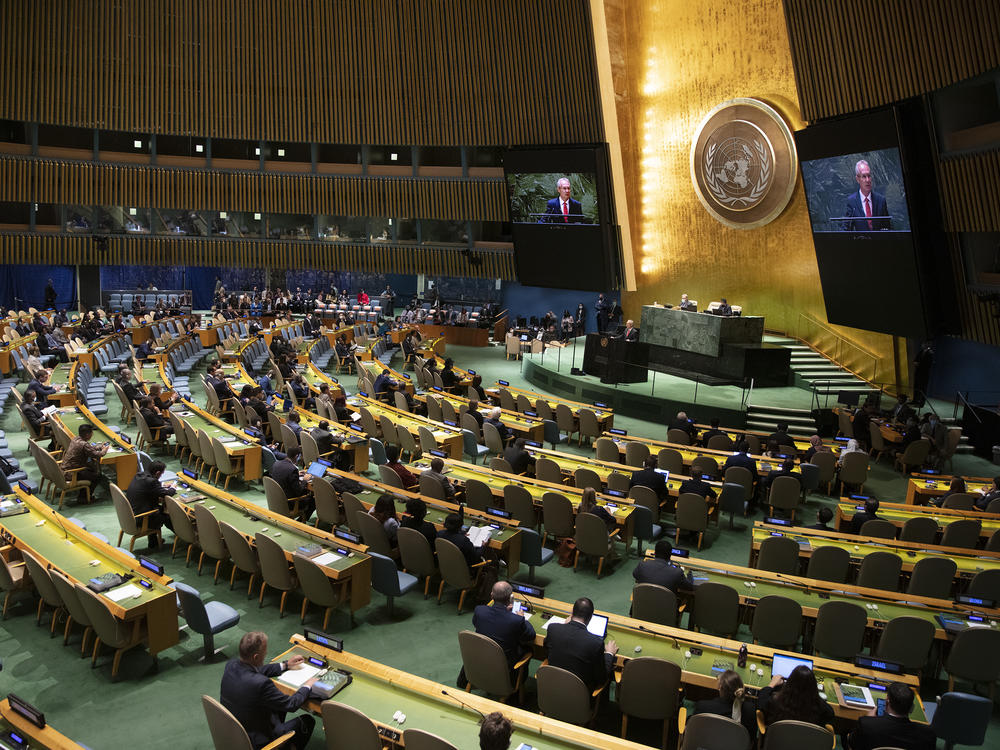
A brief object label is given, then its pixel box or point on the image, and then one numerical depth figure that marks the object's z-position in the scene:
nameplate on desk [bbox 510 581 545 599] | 6.29
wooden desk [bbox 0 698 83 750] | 4.18
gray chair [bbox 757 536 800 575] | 7.81
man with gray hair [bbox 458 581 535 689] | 5.73
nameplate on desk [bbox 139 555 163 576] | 6.62
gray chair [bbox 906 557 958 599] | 7.39
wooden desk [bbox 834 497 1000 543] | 9.12
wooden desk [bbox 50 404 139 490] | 10.18
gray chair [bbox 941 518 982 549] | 8.51
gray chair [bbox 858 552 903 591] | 7.48
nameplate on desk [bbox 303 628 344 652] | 5.31
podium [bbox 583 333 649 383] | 18.11
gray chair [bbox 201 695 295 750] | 4.41
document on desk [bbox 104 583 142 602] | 6.26
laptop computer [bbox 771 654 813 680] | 5.35
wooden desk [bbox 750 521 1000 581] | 7.76
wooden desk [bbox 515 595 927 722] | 5.32
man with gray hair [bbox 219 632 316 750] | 4.77
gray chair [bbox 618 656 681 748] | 5.27
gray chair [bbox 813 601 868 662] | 6.35
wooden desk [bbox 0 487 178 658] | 6.25
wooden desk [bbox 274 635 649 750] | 4.50
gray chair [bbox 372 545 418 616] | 7.27
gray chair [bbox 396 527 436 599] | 7.74
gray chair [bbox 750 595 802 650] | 6.41
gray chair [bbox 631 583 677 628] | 6.52
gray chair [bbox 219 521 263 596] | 7.48
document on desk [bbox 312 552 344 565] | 7.17
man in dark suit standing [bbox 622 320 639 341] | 19.70
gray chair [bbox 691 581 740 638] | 6.60
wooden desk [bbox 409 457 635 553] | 8.95
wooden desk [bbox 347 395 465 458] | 11.99
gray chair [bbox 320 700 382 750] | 4.45
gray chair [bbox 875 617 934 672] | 6.16
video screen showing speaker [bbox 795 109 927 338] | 15.32
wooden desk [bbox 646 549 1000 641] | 6.51
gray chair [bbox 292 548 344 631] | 6.93
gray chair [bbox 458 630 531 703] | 5.60
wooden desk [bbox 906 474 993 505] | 10.82
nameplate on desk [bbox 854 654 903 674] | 5.42
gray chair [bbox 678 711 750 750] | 4.54
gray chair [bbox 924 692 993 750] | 5.08
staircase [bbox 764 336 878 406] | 18.19
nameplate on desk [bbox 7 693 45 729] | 4.33
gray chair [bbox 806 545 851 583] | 7.69
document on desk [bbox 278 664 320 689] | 5.03
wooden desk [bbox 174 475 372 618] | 7.18
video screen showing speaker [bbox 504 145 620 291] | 23.52
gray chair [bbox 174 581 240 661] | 6.30
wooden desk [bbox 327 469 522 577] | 8.04
